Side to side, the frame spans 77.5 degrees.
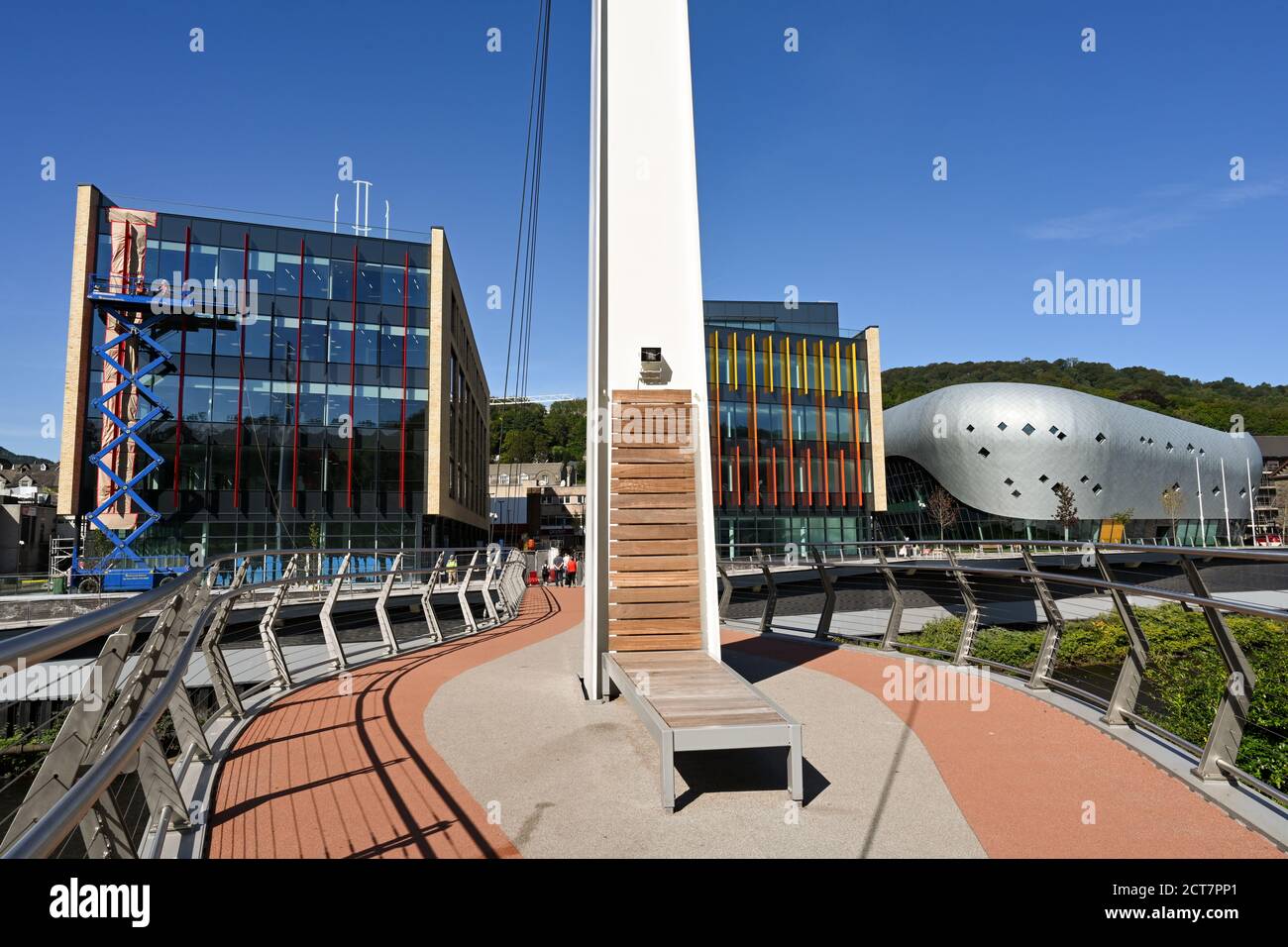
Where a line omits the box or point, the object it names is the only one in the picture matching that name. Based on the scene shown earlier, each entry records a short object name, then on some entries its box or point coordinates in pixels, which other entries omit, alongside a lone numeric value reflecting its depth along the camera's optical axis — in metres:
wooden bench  5.59
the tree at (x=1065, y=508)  60.94
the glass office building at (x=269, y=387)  29.88
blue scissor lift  28.90
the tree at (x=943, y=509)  66.94
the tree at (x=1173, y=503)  70.25
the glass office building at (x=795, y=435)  47.34
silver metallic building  66.44
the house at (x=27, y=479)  53.34
